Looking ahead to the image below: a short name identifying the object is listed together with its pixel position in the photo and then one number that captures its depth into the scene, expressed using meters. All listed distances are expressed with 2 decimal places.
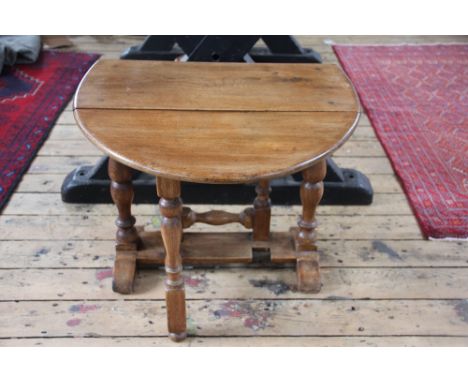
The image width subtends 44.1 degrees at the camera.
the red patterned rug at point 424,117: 2.24
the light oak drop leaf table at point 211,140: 1.28
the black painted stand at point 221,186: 2.19
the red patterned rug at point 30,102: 2.46
